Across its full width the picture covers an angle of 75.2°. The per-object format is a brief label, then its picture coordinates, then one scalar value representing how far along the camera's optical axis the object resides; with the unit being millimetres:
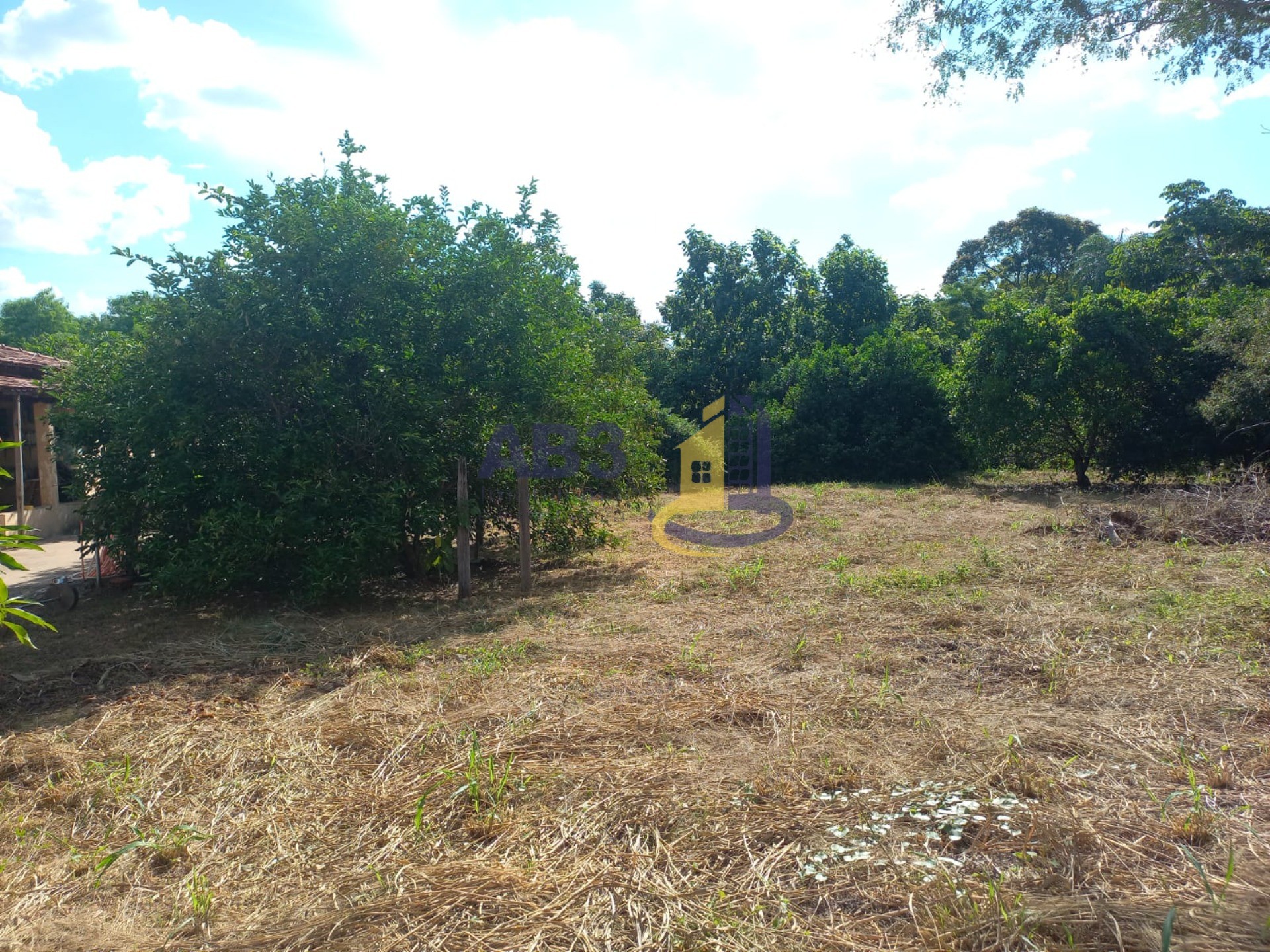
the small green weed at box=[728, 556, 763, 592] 7129
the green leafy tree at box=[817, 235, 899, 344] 21312
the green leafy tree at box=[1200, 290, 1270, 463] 11305
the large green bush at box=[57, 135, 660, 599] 6426
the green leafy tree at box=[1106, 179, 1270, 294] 16875
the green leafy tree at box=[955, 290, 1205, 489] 13547
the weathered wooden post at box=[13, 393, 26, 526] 10406
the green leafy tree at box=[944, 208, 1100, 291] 31594
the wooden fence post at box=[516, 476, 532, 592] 7344
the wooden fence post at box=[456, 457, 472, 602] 7066
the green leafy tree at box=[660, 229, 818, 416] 21297
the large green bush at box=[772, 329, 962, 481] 17297
